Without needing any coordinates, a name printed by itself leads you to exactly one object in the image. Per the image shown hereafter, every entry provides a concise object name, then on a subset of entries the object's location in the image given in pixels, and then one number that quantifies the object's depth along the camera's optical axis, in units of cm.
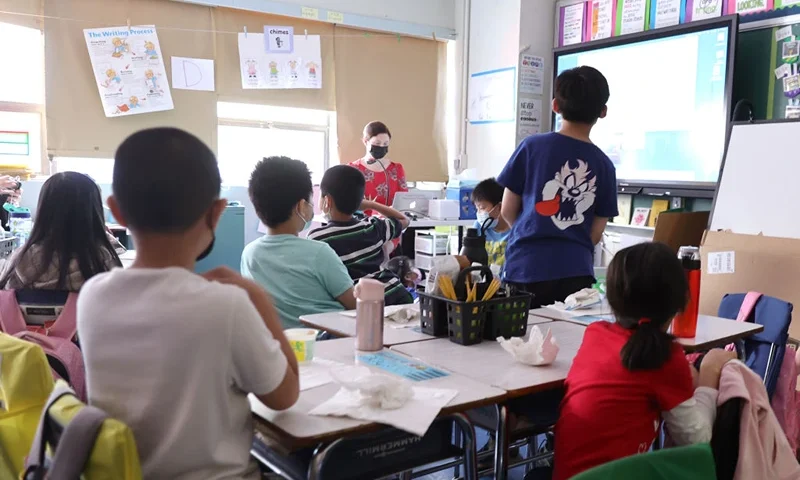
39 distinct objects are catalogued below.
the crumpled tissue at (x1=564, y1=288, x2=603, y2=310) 209
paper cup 143
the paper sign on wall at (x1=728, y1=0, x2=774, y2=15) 364
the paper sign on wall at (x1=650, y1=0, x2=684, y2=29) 409
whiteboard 315
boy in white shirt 96
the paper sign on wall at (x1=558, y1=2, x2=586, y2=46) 478
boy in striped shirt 231
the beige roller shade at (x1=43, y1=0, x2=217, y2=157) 424
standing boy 207
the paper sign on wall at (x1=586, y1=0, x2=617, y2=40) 450
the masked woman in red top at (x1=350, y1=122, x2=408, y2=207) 426
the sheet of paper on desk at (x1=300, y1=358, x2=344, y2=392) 133
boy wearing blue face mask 316
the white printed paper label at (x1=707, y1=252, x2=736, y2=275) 303
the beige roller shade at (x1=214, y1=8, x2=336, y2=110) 477
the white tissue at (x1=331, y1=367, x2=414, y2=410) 118
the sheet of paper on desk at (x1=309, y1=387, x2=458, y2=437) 112
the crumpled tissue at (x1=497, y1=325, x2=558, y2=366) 151
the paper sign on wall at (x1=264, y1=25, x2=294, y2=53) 489
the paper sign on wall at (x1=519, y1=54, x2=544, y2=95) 497
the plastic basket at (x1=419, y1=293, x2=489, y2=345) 167
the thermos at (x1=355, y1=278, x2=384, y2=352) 157
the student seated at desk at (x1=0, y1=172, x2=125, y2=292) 169
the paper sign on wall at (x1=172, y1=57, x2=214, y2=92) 461
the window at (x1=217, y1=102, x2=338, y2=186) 501
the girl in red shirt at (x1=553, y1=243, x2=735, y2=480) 129
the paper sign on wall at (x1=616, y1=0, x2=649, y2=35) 429
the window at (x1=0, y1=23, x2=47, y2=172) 418
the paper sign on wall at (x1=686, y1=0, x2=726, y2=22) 388
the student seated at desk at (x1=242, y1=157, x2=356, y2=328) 193
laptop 444
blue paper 140
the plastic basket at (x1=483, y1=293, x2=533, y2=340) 172
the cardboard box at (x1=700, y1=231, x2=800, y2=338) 281
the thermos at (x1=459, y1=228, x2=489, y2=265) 226
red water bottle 173
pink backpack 152
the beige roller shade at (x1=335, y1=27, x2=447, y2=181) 525
